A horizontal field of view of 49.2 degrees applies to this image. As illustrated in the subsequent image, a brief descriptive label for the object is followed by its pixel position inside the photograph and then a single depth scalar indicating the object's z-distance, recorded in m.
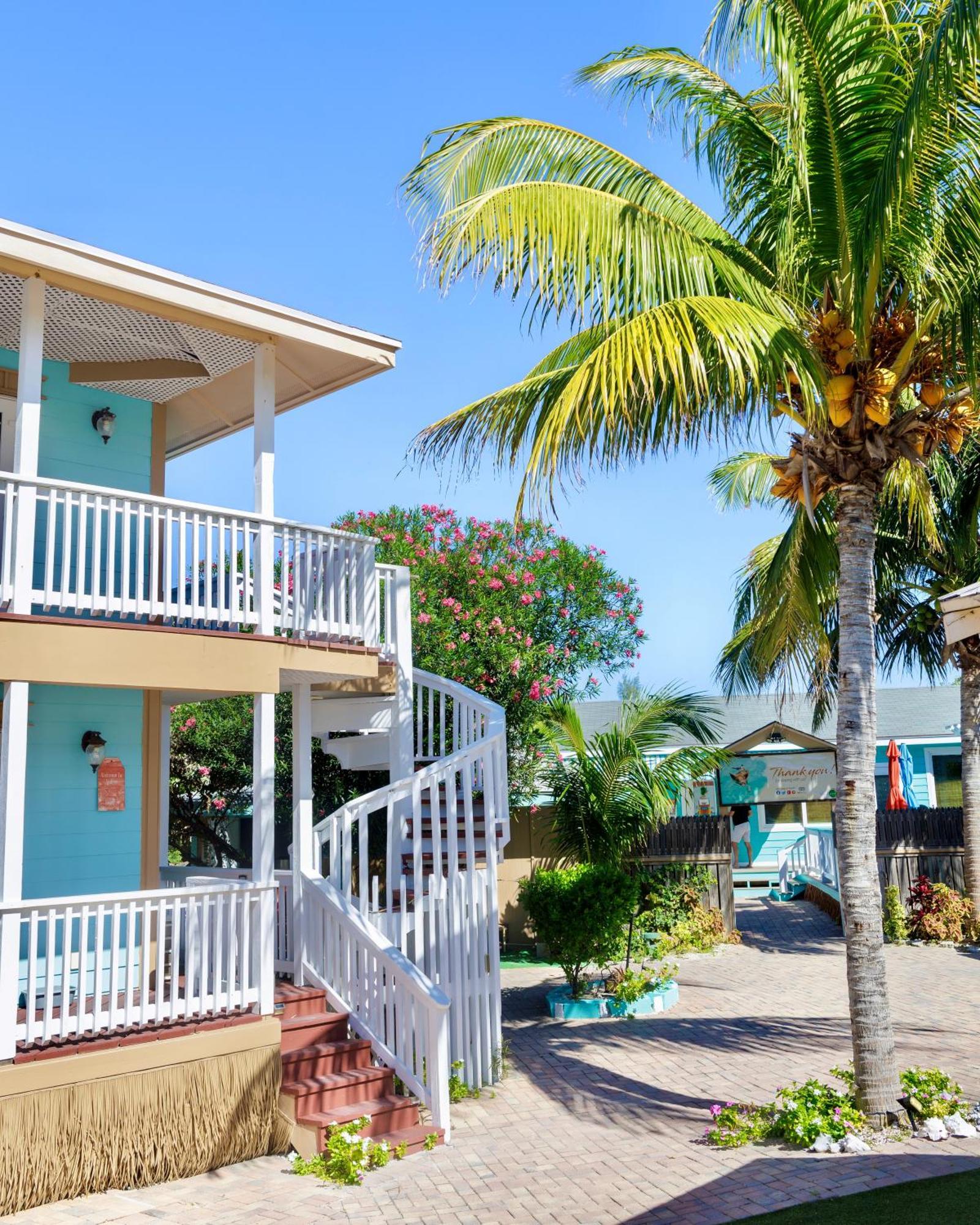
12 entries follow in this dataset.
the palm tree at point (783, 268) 7.15
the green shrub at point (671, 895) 15.98
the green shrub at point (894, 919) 15.84
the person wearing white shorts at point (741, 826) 25.74
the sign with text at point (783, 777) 19.89
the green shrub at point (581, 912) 11.64
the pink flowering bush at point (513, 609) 16.28
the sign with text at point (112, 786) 9.85
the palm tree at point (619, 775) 14.07
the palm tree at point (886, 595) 10.74
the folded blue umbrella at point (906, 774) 25.56
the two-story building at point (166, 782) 7.38
